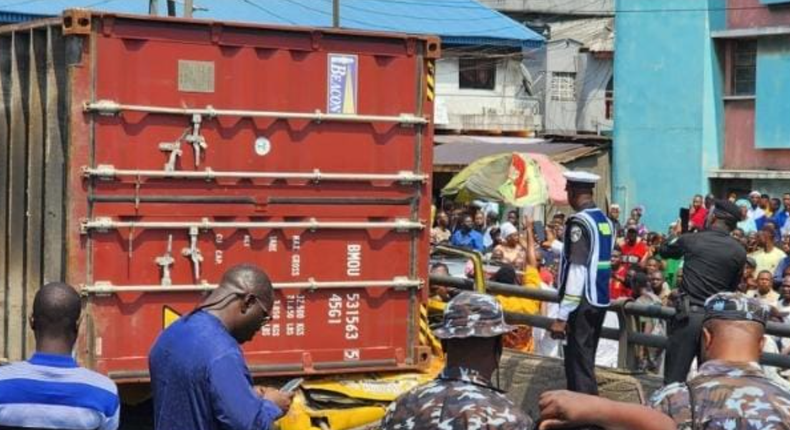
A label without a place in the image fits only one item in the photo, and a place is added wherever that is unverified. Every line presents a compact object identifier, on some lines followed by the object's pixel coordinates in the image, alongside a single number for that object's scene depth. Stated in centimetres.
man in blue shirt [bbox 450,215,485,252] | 2181
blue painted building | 2769
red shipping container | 978
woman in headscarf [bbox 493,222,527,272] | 1644
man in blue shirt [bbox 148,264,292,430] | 557
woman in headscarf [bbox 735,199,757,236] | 2075
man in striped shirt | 531
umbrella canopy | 2150
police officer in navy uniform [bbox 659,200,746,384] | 997
